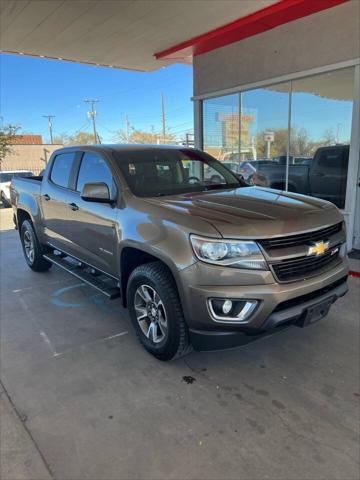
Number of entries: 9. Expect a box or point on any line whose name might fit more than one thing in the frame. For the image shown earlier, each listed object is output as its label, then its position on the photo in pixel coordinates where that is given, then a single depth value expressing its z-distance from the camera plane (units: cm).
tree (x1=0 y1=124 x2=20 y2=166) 2383
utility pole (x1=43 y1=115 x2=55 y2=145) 7169
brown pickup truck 246
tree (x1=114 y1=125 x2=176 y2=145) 6444
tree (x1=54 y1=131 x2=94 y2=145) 6906
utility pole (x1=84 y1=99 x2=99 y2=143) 5862
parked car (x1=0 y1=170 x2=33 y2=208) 1663
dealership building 592
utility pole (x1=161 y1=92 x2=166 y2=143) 5481
